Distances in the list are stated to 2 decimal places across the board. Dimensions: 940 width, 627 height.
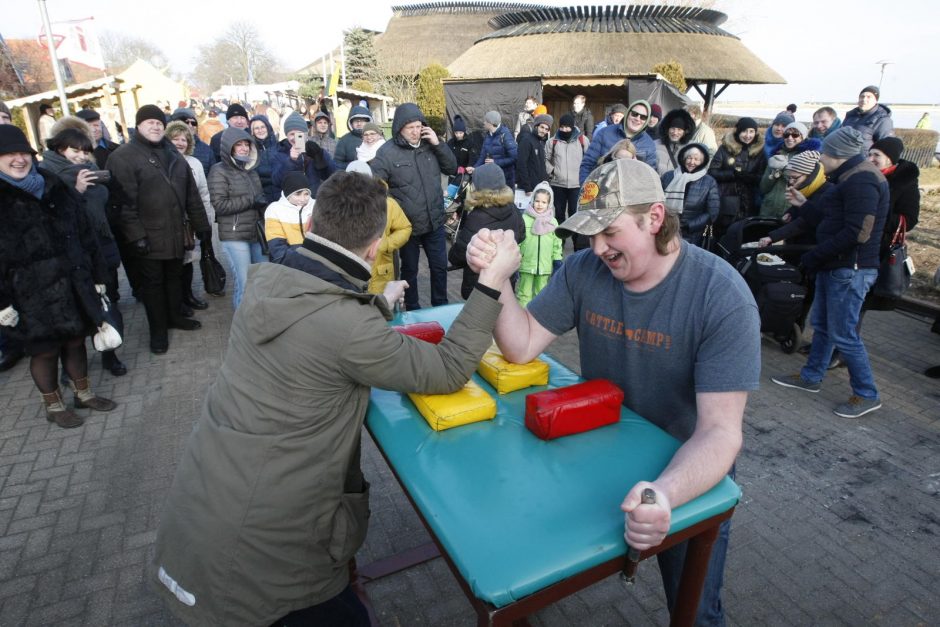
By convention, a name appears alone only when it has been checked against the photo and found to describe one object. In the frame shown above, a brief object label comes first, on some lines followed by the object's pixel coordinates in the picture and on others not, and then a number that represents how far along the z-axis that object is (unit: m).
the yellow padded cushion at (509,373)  1.95
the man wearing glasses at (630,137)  7.02
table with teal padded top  1.20
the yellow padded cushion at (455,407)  1.68
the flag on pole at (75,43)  14.02
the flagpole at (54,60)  10.31
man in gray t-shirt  1.65
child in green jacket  5.35
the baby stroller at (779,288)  5.12
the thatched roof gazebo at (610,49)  17.86
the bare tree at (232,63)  64.00
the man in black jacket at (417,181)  5.56
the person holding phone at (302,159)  6.07
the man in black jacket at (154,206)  4.99
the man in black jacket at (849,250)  4.09
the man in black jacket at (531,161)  8.41
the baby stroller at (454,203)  9.18
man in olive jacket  1.55
